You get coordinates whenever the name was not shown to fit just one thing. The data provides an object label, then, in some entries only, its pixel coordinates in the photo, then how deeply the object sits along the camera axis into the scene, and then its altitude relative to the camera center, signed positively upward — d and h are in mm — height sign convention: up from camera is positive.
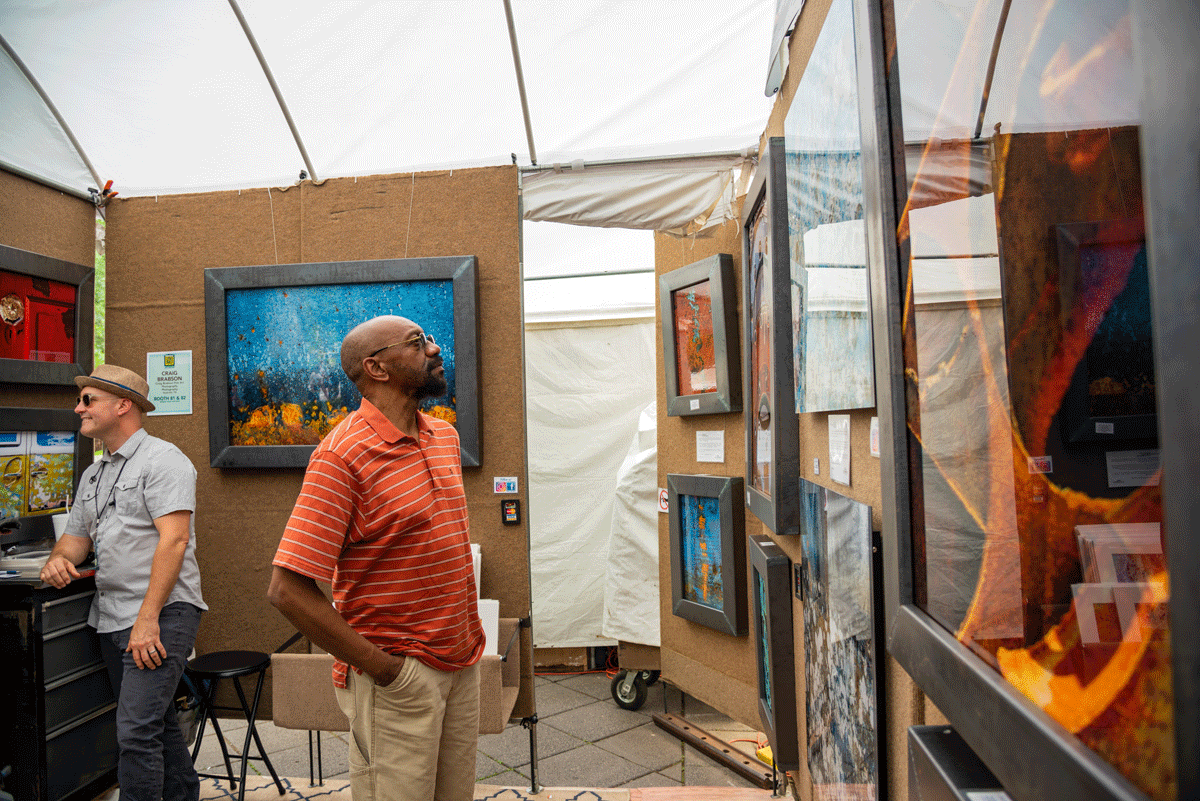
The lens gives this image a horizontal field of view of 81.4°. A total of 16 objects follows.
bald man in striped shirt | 1717 -388
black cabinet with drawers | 2658 -985
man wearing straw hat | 2543 -509
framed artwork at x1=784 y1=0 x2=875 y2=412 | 1088 +345
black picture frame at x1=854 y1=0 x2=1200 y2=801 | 347 -8
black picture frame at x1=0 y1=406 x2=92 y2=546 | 3102 +58
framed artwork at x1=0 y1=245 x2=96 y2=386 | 3145 +586
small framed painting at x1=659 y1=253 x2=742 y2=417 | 3125 +417
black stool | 2918 -1002
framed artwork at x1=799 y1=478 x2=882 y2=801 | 1141 -441
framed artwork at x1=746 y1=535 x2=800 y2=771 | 1954 -678
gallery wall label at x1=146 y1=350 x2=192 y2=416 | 3574 +286
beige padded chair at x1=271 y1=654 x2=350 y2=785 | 2877 -1079
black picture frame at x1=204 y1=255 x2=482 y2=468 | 3326 +532
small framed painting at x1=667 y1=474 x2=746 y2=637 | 3217 -632
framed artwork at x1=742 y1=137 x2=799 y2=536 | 1798 +182
